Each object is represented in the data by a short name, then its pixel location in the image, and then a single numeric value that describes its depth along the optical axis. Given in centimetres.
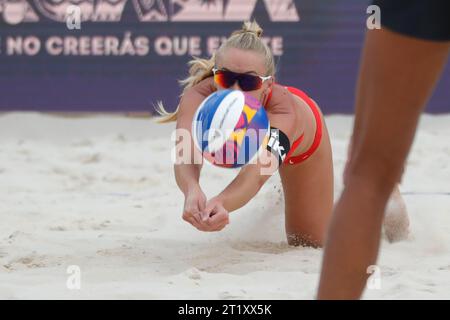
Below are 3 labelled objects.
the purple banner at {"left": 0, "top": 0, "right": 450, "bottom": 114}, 1404
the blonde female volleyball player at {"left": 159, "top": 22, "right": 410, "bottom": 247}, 596
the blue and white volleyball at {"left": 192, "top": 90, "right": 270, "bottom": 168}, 579
